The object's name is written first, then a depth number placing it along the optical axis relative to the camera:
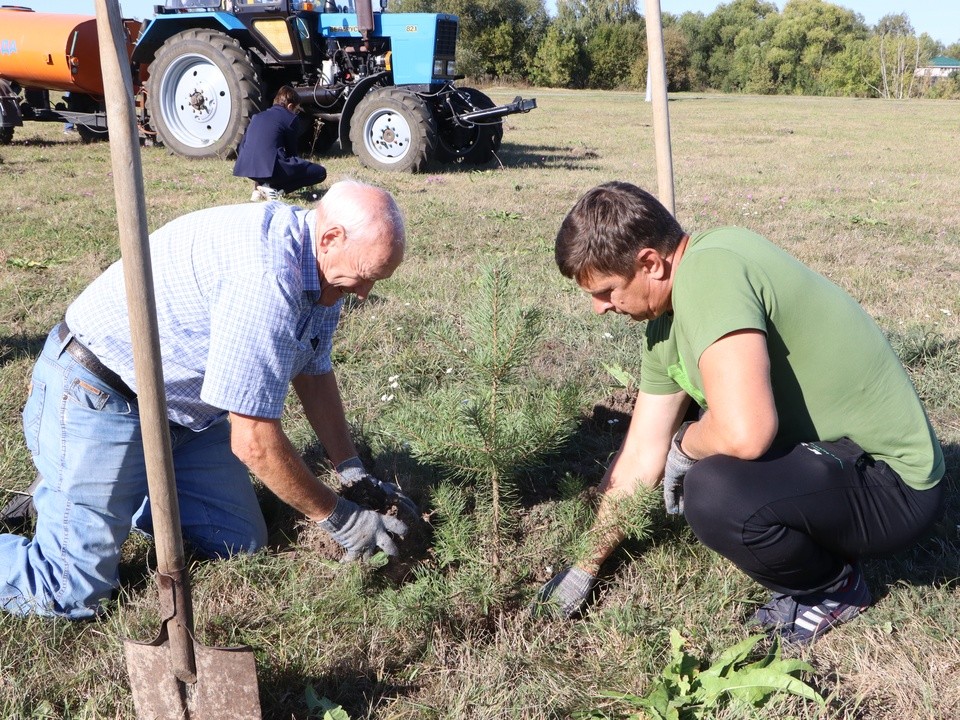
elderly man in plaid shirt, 2.22
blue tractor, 10.06
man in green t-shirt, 2.02
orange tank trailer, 12.47
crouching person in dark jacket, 7.60
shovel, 1.62
